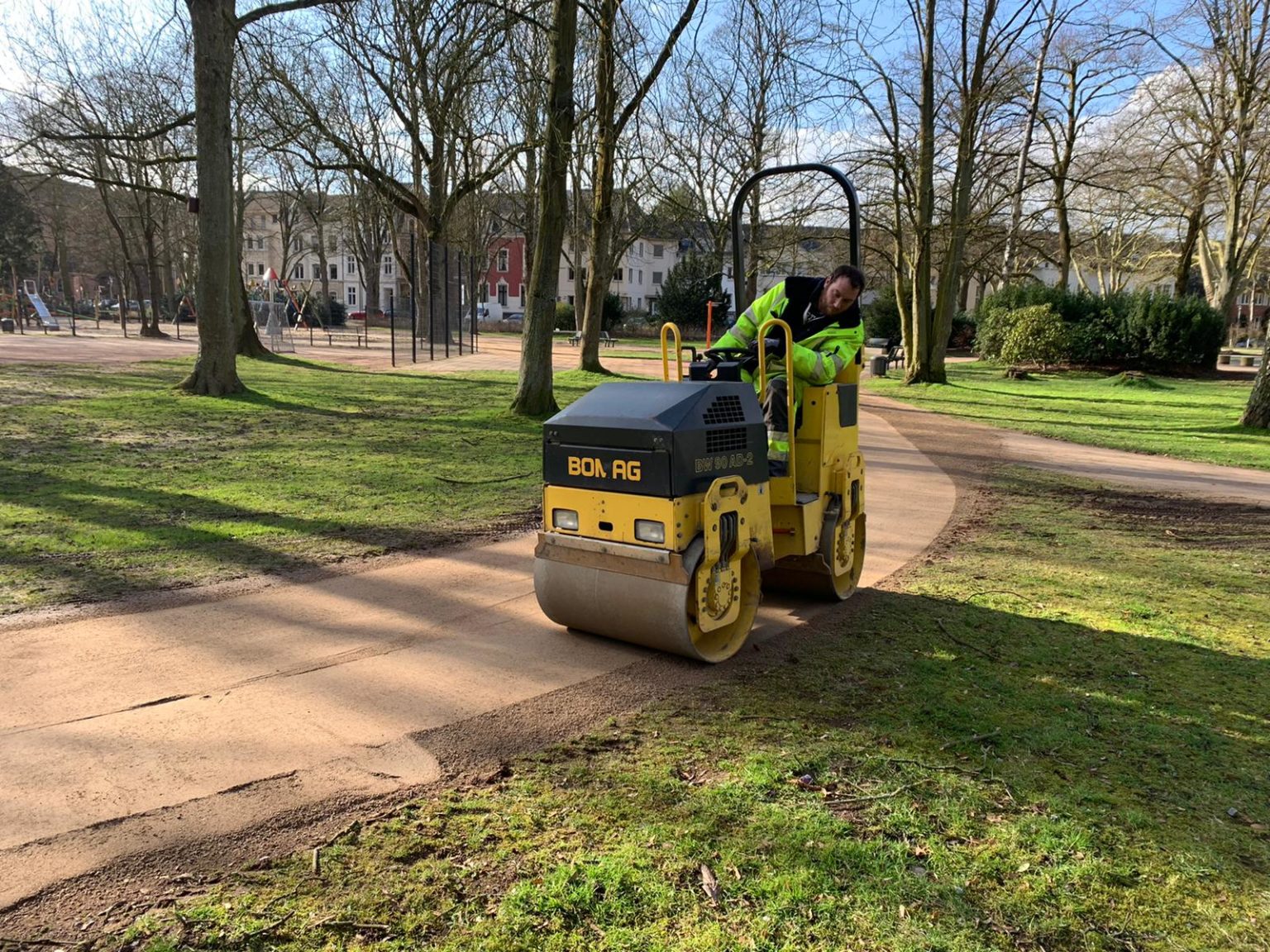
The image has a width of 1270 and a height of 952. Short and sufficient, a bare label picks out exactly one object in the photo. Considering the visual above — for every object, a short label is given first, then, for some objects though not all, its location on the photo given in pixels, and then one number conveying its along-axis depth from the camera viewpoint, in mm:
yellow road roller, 3975
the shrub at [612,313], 50188
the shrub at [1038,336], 29062
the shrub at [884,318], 42219
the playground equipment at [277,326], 29984
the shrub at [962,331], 44688
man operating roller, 4824
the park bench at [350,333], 38000
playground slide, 39562
